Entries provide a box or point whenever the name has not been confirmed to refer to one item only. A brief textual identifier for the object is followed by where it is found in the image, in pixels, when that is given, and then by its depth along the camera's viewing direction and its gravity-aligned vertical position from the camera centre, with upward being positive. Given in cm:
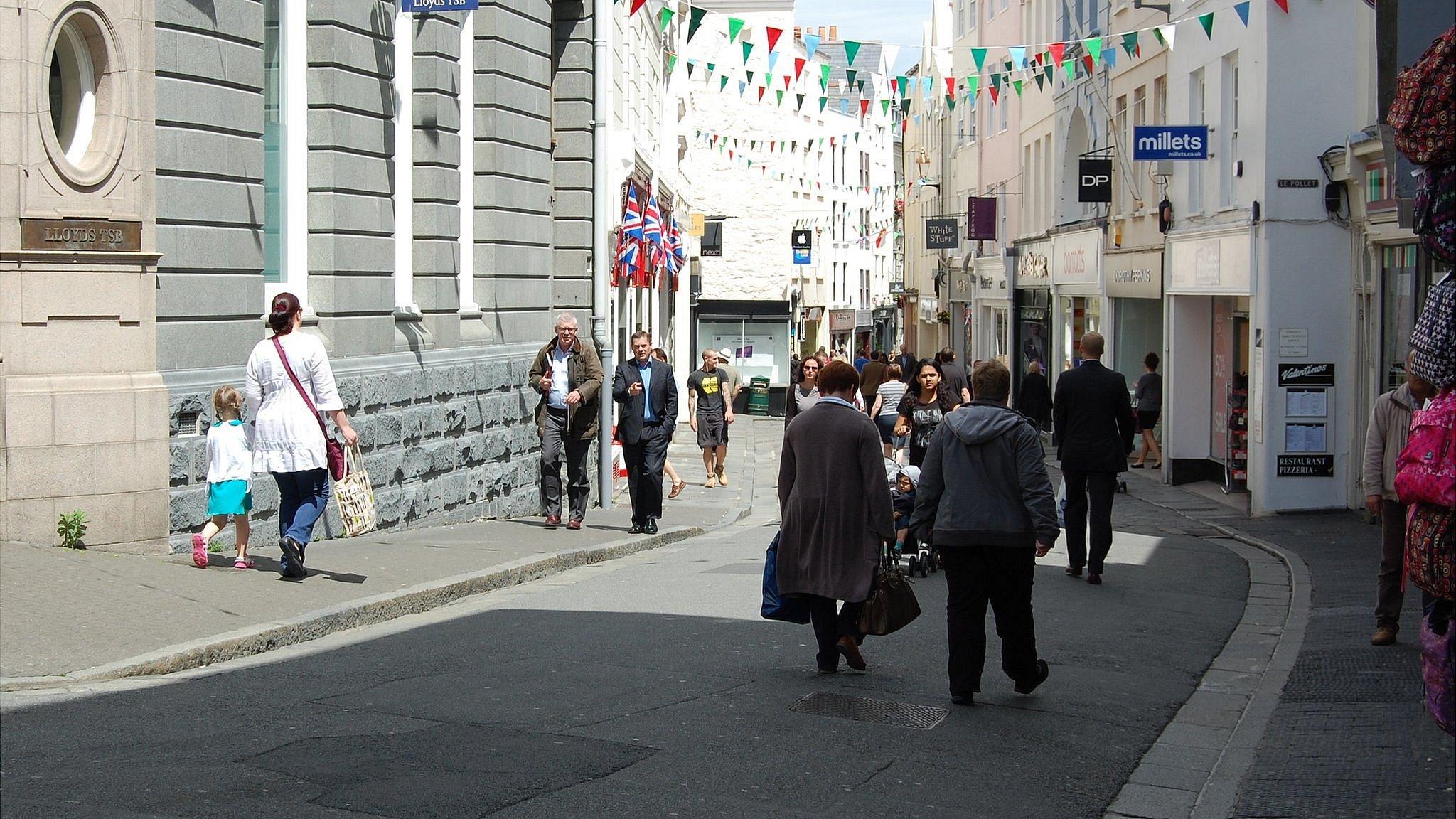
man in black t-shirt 2314 -113
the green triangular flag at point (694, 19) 1767 +360
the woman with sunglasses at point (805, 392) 1791 -63
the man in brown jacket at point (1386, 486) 962 -88
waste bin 4719 -172
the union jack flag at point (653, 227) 2407 +170
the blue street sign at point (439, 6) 1391 +295
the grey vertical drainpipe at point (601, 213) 1795 +147
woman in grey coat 832 -95
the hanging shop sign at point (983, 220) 4069 +309
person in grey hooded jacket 783 -93
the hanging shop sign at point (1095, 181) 2764 +280
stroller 1315 -182
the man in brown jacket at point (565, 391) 1478 -49
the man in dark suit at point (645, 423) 1520 -82
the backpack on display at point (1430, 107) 426 +64
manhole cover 739 -178
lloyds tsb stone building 1065 +91
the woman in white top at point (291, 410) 1013 -47
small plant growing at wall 1067 -130
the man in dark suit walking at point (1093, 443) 1271 -83
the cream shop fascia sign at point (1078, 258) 2977 +164
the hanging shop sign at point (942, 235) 4506 +298
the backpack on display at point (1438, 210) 434 +36
